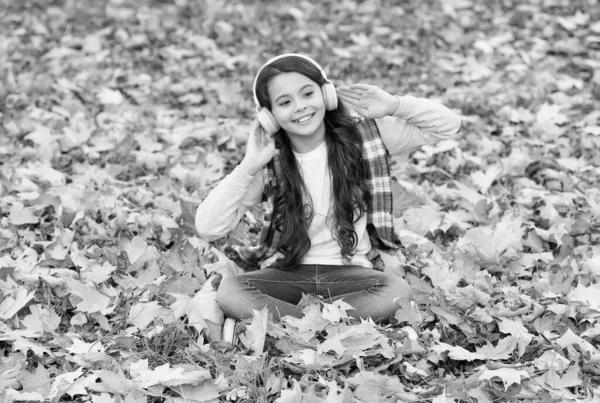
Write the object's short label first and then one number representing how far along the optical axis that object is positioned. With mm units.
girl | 2959
